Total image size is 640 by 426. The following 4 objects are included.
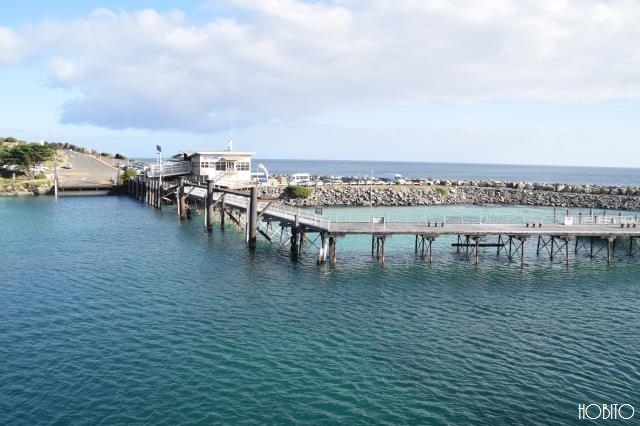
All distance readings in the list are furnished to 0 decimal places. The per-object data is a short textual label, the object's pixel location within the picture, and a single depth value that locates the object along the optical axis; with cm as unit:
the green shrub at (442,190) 9744
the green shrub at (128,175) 10381
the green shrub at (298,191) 8894
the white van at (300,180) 9554
